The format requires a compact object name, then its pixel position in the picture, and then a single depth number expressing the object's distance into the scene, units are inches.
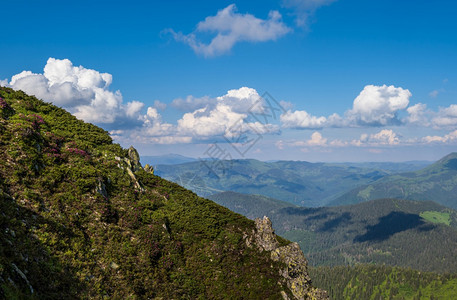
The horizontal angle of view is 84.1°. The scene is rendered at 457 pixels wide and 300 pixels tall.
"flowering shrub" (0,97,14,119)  1136.9
